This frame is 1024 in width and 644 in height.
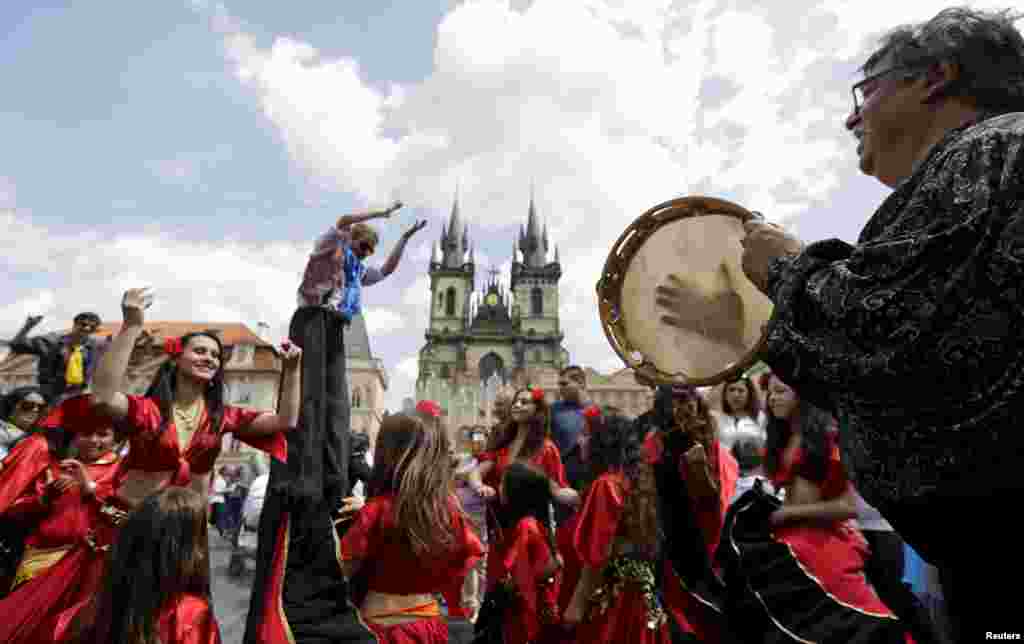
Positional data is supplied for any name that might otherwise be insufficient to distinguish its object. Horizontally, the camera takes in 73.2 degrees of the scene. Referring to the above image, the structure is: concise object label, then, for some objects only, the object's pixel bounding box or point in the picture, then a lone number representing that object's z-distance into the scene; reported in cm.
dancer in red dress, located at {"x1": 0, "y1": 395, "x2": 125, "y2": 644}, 269
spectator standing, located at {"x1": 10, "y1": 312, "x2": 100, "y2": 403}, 593
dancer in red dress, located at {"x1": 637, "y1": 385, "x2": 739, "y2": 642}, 412
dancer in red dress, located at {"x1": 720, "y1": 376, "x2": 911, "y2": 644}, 296
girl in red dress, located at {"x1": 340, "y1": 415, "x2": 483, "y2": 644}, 308
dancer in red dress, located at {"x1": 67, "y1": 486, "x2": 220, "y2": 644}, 230
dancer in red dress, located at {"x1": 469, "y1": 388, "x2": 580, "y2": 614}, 531
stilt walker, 299
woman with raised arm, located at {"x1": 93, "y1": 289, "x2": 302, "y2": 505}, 292
